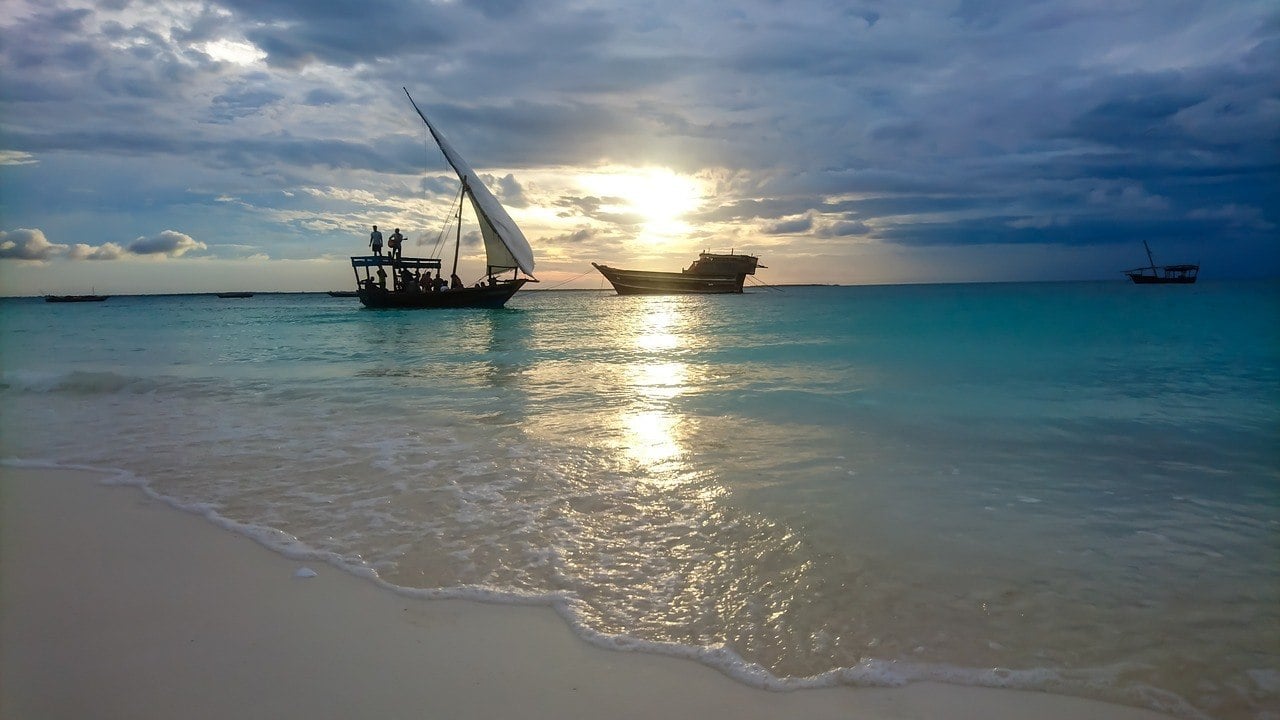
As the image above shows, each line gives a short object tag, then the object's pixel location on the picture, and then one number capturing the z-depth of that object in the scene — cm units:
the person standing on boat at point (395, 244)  4338
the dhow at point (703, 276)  8875
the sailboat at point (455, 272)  4366
